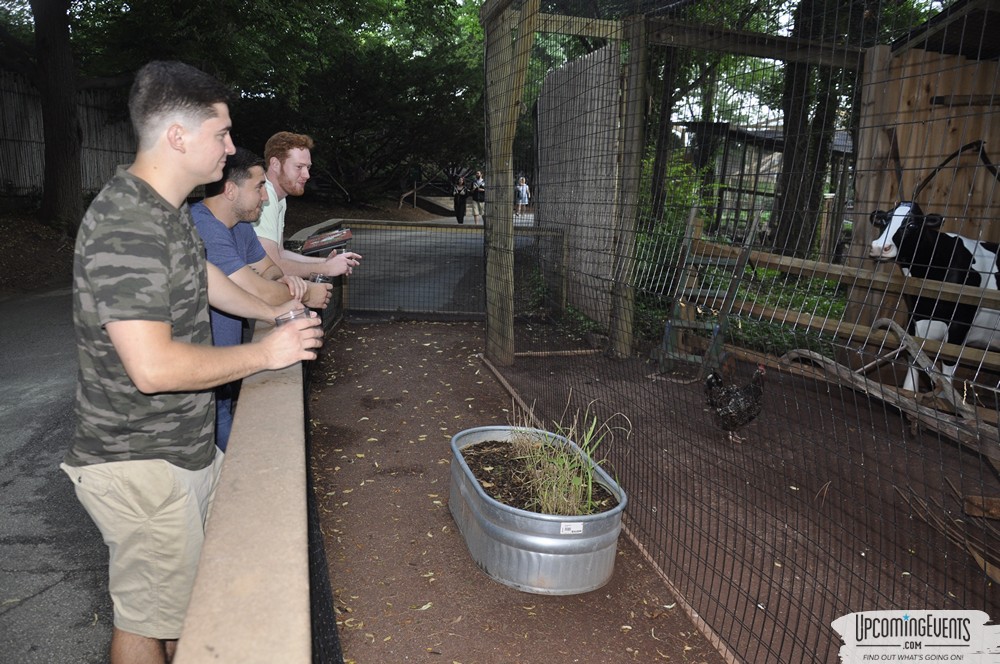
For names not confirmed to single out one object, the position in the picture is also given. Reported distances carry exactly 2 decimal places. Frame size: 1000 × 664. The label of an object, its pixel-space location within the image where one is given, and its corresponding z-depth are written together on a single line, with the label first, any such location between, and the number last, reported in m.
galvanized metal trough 2.88
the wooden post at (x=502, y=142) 5.68
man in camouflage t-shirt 1.64
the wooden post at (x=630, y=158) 5.79
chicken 4.74
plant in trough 3.10
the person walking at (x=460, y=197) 20.84
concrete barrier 1.17
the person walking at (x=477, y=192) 19.19
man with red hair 4.01
